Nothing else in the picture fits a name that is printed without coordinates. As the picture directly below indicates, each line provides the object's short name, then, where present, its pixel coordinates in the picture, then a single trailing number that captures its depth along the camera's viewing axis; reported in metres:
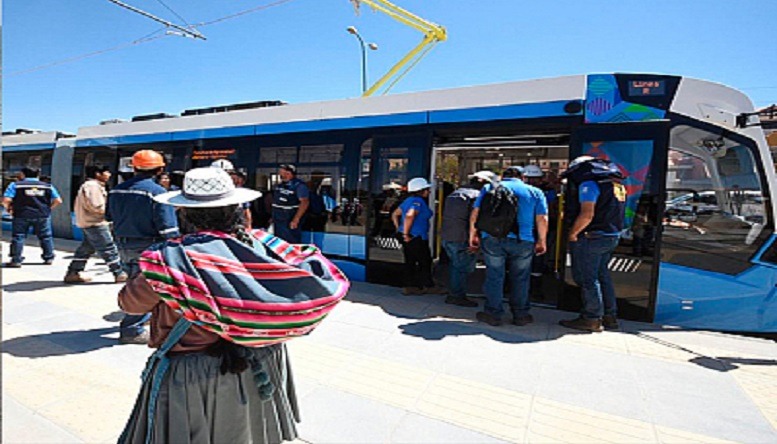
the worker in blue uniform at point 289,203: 5.93
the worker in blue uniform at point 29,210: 6.70
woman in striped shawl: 1.28
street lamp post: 18.52
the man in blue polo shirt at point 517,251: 4.21
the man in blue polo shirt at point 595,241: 4.04
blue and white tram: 4.35
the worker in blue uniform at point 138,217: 3.61
